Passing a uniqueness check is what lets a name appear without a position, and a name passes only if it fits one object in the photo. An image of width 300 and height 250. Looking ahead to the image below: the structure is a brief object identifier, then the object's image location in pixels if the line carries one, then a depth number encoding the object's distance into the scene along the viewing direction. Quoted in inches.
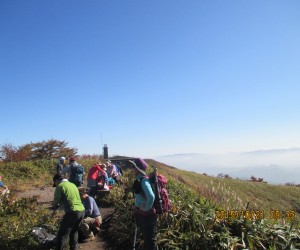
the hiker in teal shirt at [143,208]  217.0
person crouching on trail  318.7
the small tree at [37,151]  949.8
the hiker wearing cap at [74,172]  431.5
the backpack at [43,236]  277.7
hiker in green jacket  246.4
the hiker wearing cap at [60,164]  577.3
